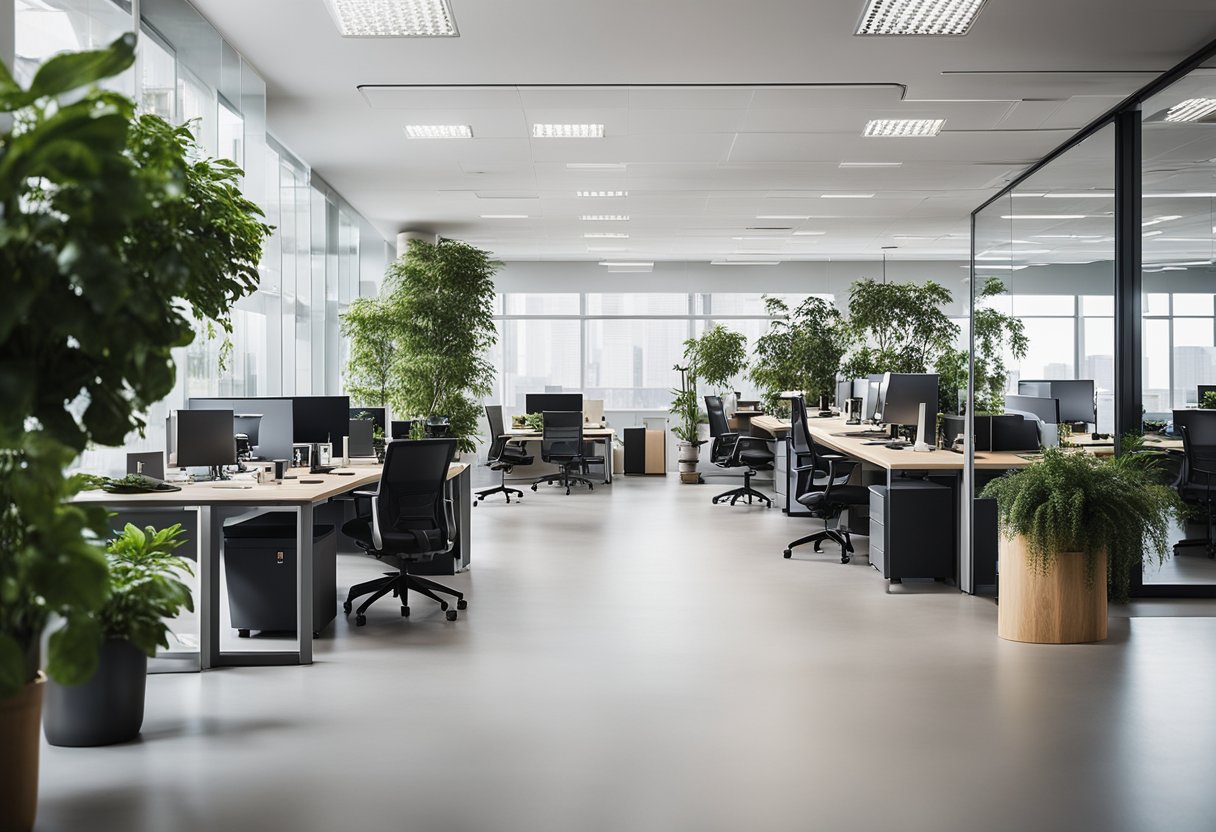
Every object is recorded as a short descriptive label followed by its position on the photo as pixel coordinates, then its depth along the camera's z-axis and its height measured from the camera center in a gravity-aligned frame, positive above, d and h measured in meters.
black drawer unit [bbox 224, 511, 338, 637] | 5.27 -0.89
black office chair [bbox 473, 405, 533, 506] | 11.92 -0.57
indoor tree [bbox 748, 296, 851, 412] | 12.61 +0.69
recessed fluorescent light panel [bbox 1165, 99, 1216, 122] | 6.54 +1.98
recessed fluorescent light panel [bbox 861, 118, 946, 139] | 8.08 +2.31
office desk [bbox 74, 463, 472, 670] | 4.64 -0.61
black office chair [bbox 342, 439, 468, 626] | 5.55 -0.60
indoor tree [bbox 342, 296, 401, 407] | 10.16 +0.59
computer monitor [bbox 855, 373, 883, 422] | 8.91 +0.10
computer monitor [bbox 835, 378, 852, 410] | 11.53 +0.20
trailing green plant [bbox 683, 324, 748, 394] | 14.23 +0.75
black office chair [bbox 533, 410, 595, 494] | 12.41 -0.36
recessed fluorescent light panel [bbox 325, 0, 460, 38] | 5.69 +2.28
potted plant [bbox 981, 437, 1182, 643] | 5.14 -0.66
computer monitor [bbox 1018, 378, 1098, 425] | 7.60 +0.10
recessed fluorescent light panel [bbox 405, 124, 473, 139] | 8.27 +2.31
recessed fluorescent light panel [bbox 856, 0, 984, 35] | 5.64 +2.27
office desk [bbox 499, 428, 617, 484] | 12.92 -0.38
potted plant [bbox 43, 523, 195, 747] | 3.46 -0.95
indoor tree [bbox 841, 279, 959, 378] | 11.19 +0.98
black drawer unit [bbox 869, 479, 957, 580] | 6.68 -0.82
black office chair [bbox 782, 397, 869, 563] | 7.54 -0.62
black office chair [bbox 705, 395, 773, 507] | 11.06 -0.51
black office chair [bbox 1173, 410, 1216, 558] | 7.28 -0.40
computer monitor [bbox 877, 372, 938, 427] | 8.15 +0.11
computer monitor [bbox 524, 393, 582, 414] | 13.34 +0.08
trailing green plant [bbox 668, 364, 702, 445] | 14.22 -0.03
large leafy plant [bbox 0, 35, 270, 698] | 2.16 +0.19
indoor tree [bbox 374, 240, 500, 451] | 10.06 +0.83
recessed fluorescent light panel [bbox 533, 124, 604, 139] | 8.24 +2.30
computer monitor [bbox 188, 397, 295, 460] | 6.41 -0.13
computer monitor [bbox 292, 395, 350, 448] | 6.84 -0.08
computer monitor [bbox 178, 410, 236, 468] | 5.56 -0.18
